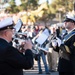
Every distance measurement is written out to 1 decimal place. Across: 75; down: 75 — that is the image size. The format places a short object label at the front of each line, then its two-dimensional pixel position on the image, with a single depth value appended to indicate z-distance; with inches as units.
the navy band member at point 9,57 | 213.7
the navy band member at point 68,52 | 318.9
